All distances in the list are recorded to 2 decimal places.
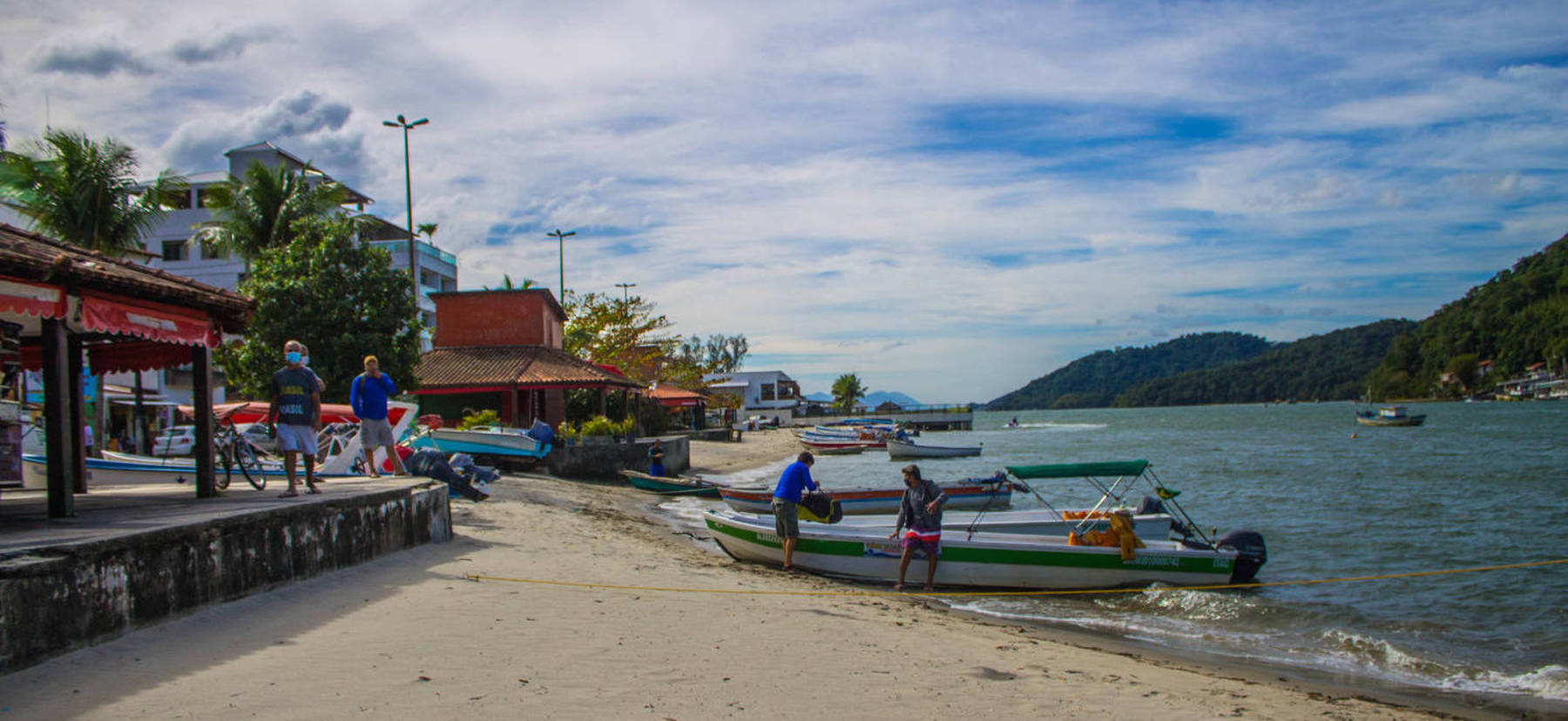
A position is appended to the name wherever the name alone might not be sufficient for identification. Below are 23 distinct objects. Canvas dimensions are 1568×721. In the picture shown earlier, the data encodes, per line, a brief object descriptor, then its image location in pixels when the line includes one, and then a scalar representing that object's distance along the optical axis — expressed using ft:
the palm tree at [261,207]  96.32
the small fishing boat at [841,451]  190.60
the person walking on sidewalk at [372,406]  41.39
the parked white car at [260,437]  70.90
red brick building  105.91
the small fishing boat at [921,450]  169.27
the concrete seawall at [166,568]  18.22
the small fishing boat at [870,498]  75.05
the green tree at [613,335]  160.76
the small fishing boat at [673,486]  88.89
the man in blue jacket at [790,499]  46.06
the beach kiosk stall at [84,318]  25.32
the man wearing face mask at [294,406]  33.60
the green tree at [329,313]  75.82
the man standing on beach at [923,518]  43.47
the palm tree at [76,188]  73.87
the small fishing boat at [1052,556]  43.47
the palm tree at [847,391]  470.39
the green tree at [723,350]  427.90
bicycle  38.17
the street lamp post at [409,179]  96.98
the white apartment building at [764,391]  361.51
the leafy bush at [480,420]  89.78
